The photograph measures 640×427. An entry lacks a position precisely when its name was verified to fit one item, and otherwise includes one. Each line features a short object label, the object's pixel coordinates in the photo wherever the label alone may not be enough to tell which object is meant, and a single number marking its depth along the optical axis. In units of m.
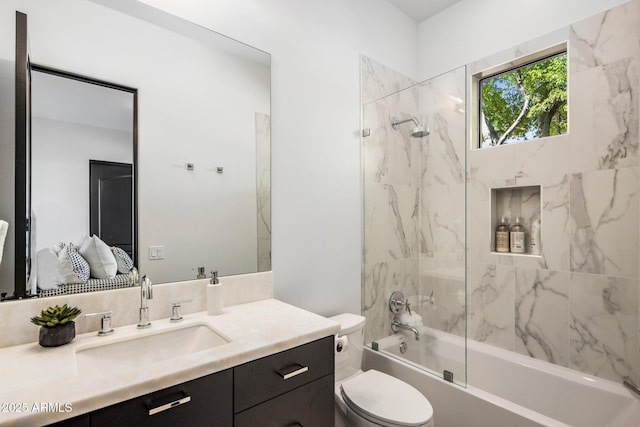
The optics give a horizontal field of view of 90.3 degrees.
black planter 1.00
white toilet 1.39
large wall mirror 1.10
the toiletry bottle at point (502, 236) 2.17
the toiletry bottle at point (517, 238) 2.10
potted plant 1.00
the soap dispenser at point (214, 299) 1.36
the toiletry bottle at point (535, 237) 2.04
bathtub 1.58
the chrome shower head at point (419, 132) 1.99
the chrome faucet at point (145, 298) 1.22
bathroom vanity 0.74
